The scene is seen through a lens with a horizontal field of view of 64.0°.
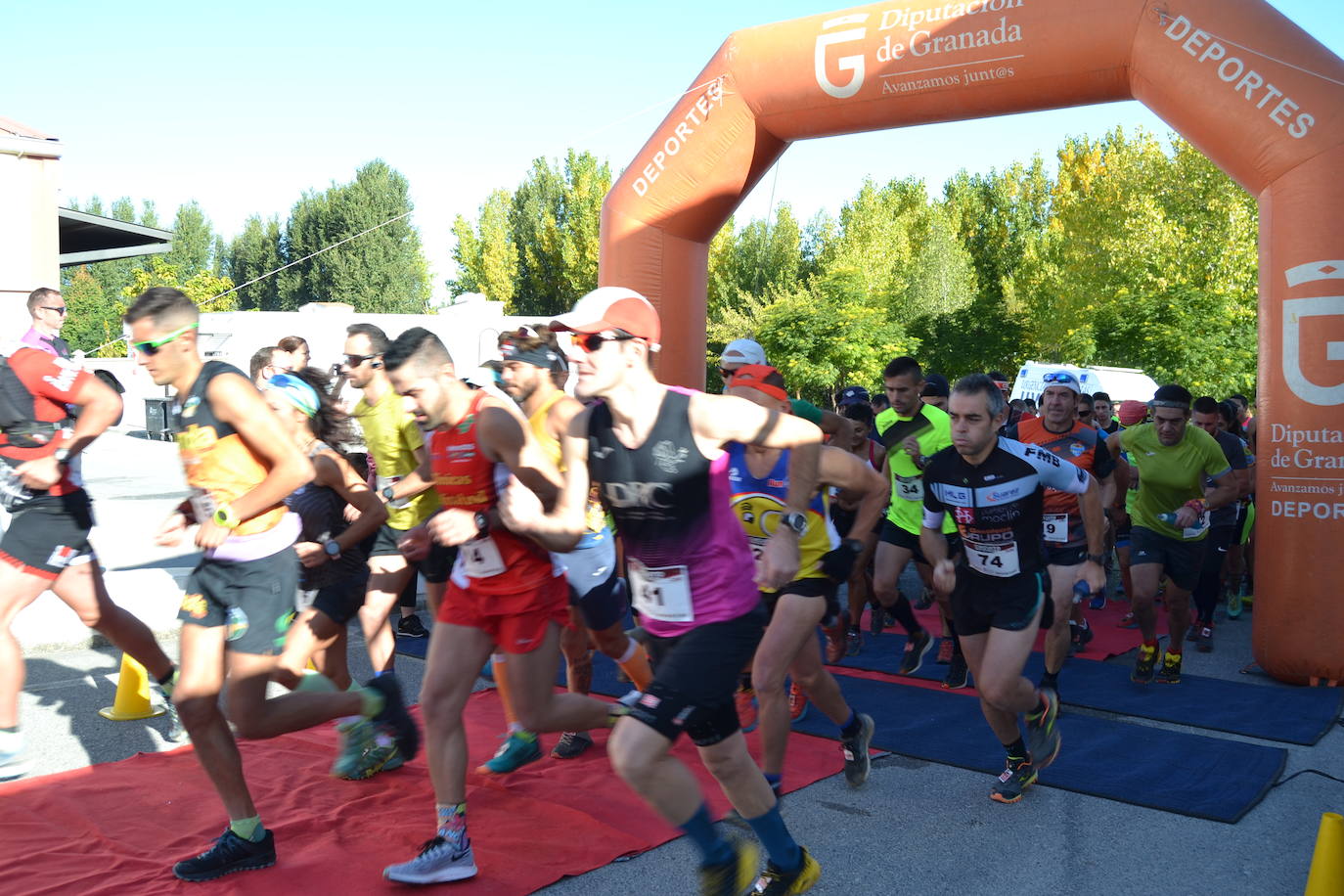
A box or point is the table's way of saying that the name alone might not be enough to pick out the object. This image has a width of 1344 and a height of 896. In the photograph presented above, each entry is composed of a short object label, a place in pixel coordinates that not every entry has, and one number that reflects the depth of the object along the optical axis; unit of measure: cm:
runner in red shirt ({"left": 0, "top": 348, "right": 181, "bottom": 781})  483
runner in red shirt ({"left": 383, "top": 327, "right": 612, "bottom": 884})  378
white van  2644
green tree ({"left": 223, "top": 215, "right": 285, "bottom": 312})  6456
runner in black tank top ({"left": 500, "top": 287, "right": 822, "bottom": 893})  309
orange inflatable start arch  684
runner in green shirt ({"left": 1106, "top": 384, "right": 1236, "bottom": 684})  712
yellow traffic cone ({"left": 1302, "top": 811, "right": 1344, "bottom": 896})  297
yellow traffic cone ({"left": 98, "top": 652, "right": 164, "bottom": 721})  585
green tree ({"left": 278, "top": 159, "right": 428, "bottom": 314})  5944
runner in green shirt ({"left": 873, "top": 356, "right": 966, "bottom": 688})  740
